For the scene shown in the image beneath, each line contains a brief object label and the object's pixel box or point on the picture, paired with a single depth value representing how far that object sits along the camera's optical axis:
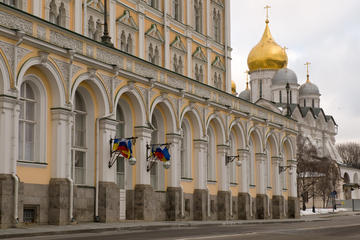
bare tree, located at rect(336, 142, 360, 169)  156.95
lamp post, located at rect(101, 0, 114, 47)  30.30
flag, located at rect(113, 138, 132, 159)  29.73
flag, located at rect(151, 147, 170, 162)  32.84
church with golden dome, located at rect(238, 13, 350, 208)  107.56
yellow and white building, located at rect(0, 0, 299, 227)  25.19
